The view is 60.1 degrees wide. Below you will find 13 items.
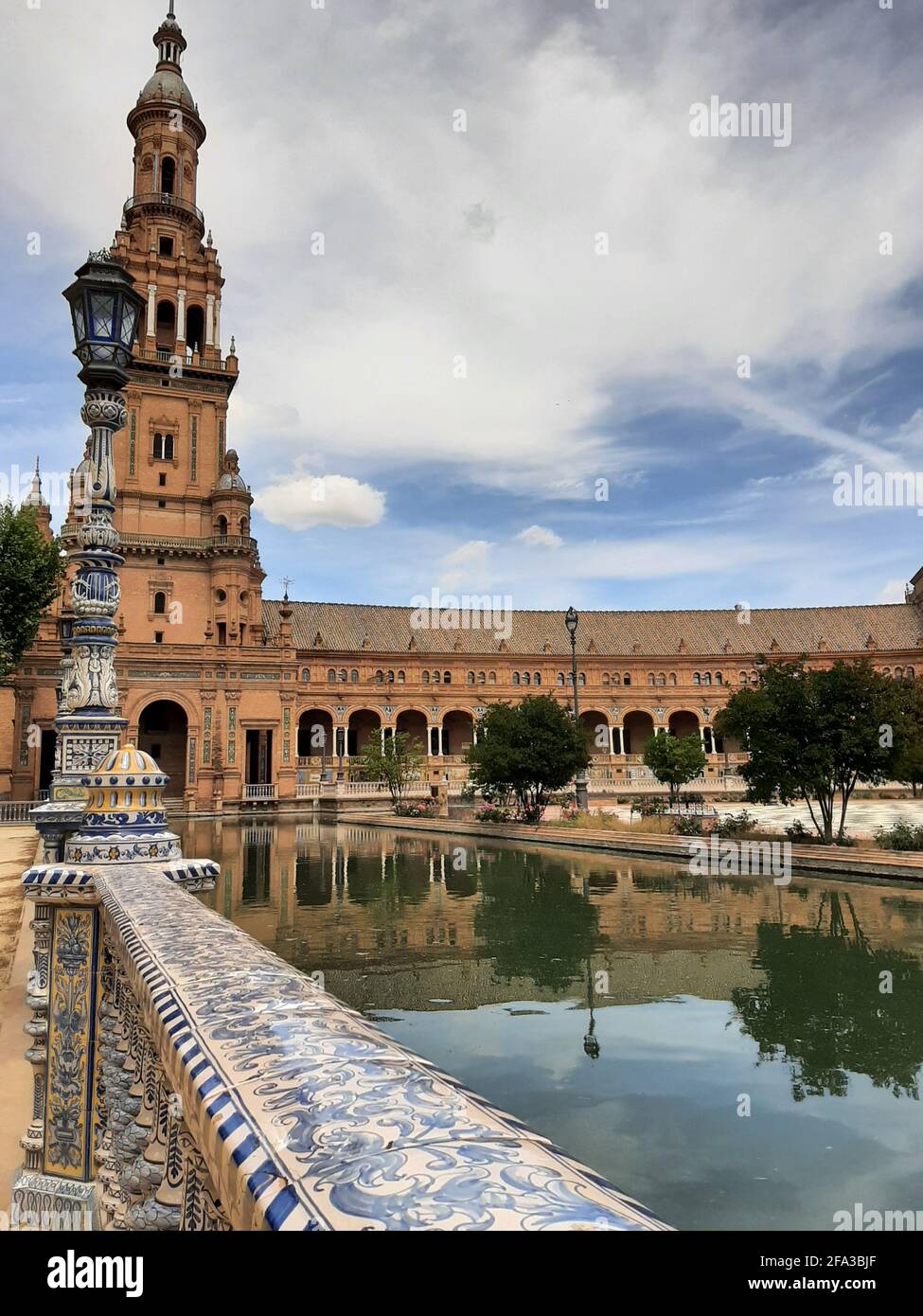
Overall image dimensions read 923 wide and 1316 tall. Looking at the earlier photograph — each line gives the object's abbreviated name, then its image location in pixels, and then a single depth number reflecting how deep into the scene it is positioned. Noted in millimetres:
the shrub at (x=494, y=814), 26594
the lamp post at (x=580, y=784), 26156
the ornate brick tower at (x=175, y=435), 41062
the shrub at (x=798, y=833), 18500
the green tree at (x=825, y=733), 17141
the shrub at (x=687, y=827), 21125
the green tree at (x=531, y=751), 25391
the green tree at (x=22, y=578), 27156
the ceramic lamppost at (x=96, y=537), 7051
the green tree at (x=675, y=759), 26984
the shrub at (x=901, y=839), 16672
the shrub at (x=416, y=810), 31797
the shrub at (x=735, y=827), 20203
